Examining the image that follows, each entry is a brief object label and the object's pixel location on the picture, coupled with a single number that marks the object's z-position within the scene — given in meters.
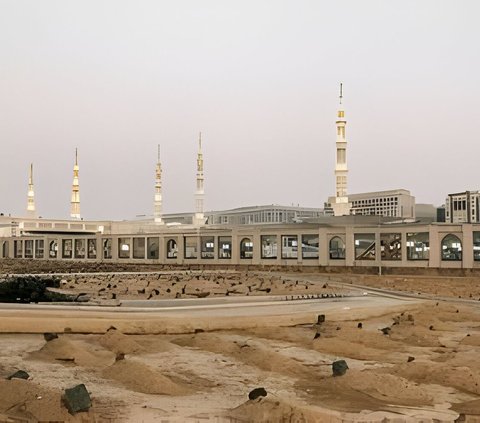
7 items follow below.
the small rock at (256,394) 8.54
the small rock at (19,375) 9.36
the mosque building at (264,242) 47.34
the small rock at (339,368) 10.84
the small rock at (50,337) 13.25
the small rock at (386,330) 16.80
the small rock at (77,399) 7.95
